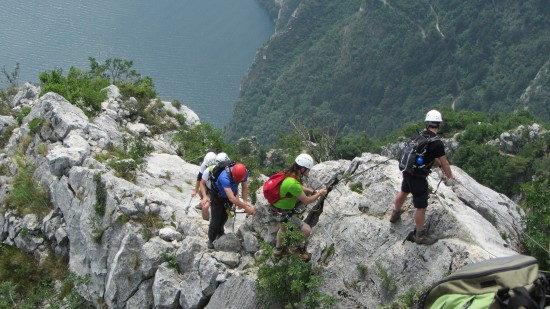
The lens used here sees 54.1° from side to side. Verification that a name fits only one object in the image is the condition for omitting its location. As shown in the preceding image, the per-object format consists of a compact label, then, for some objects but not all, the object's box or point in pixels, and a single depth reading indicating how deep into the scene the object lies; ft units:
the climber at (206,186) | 31.70
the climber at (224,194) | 30.30
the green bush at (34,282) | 35.32
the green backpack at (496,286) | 12.86
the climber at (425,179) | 24.50
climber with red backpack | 27.27
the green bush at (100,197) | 36.11
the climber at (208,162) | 34.18
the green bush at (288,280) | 26.78
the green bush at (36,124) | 48.33
